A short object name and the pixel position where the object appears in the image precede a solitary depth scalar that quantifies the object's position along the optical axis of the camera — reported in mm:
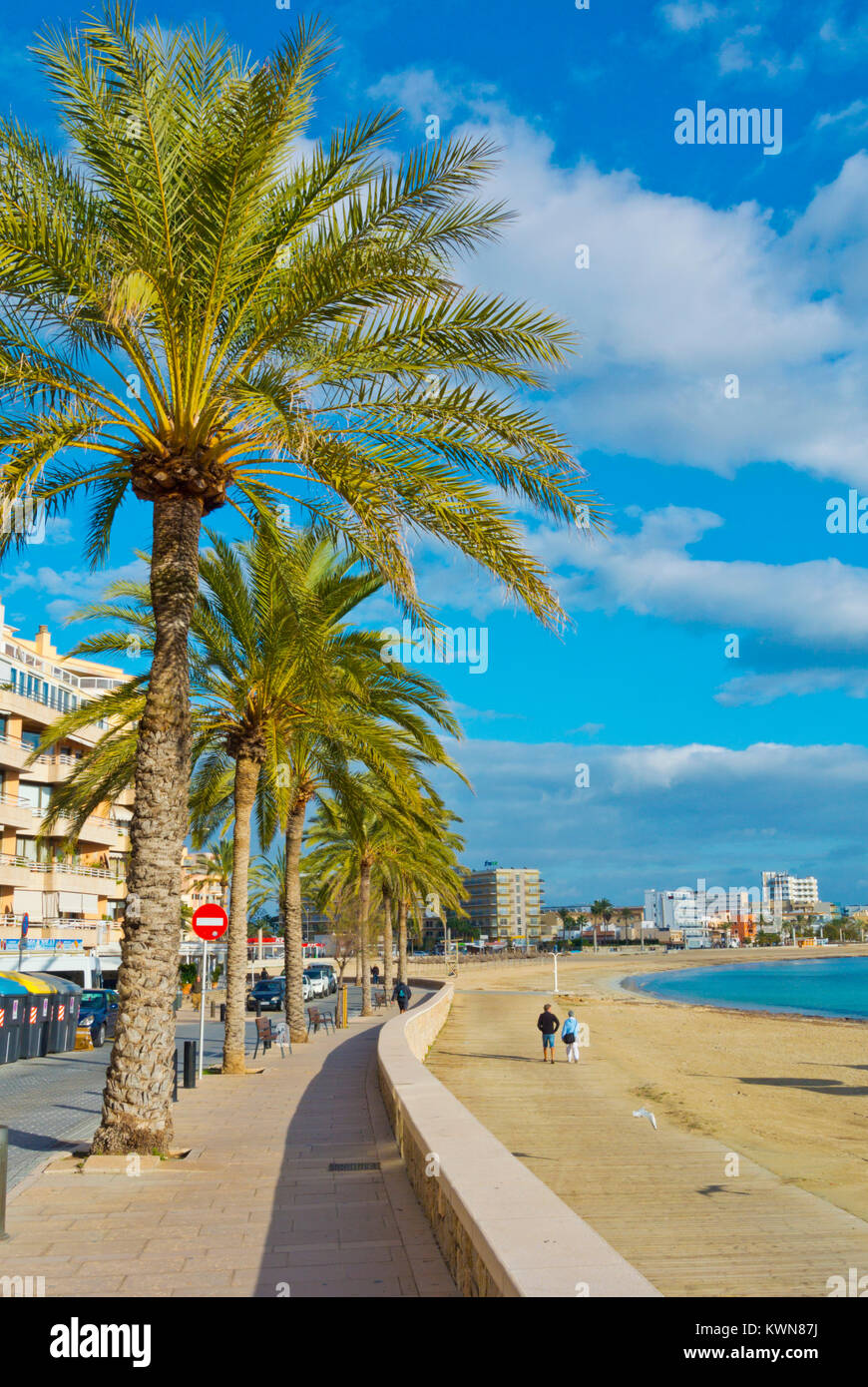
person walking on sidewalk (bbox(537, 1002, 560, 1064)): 26359
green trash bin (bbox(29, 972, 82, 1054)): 24359
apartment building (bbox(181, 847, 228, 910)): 77675
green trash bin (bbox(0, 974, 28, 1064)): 21938
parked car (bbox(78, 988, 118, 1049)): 27844
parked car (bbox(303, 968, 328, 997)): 54281
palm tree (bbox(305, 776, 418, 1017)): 21422
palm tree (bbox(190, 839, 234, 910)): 51606
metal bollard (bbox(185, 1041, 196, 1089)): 16391
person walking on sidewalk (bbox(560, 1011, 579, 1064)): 26564
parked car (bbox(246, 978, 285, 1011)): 44594
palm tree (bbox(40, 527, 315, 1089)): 17344
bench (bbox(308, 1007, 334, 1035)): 29489
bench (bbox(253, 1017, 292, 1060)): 22141
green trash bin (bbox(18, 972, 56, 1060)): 23000
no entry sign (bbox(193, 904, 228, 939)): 17406
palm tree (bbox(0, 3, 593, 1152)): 9391
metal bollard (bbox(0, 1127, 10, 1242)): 6793
